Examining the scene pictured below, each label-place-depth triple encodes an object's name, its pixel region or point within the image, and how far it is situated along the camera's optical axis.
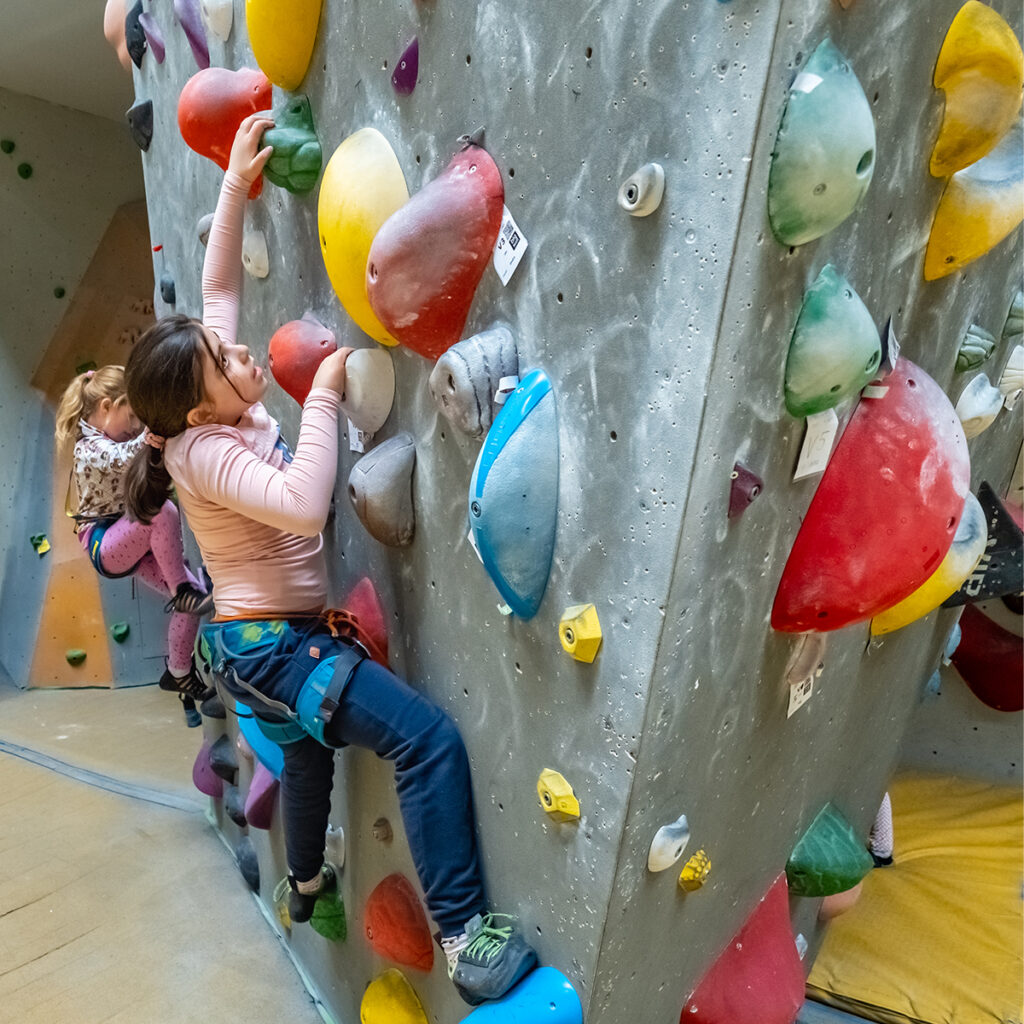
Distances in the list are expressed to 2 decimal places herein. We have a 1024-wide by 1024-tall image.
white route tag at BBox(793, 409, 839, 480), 0.95
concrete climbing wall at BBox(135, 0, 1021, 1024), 0.79
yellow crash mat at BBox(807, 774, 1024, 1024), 2.06
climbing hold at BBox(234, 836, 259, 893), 2.30
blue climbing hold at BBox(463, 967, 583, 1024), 1.10
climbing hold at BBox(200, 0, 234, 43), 1.52
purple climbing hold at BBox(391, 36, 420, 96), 1.11
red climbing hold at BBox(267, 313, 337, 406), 1.40
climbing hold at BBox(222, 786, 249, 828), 2.30
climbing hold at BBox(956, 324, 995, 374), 1.21
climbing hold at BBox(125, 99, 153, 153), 2.07
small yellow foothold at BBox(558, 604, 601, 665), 0.96
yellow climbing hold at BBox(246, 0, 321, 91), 1.28
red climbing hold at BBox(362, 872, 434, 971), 1.43
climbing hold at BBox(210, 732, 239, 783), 2.34
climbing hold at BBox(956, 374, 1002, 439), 1.27
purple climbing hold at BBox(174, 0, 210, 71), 1.64
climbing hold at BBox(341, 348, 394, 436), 1.29
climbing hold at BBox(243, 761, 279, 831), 1.99
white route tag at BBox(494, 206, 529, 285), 0.99
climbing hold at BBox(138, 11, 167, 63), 1.89
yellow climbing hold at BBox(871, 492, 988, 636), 1.21
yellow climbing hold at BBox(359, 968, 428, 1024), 1.54
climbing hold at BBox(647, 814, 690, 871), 1.05
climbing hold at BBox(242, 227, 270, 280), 1.57
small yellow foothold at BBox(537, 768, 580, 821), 1.05
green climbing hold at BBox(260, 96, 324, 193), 1.36
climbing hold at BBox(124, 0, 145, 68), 1.97
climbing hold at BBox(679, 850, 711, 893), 1.16
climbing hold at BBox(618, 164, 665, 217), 0.79
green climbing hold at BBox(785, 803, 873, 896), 1.50
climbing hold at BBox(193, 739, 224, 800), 2.50
